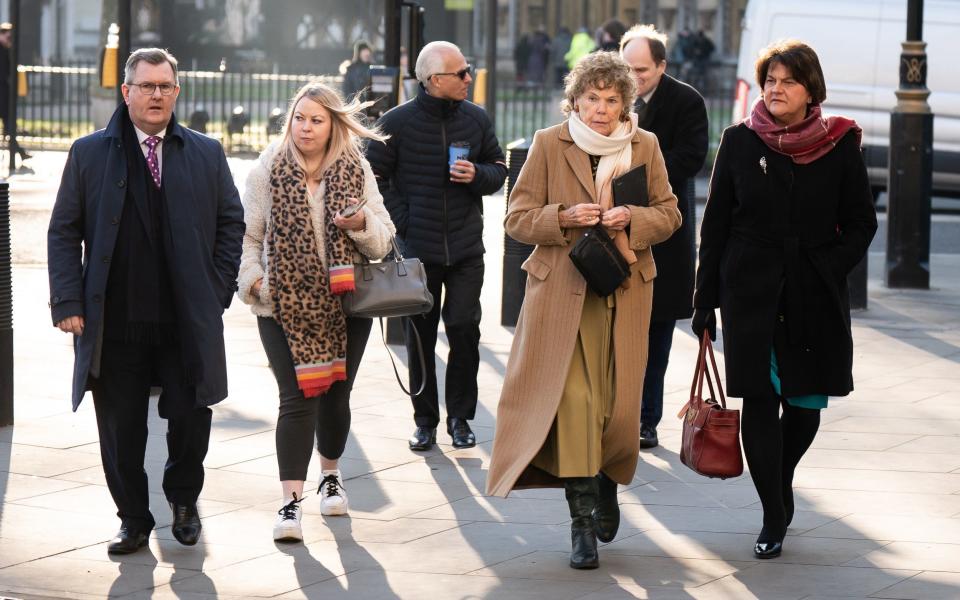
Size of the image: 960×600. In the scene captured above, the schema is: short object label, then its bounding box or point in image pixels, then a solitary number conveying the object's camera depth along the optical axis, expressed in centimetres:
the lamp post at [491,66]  2448
